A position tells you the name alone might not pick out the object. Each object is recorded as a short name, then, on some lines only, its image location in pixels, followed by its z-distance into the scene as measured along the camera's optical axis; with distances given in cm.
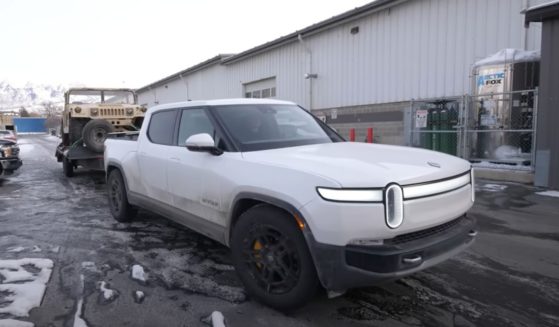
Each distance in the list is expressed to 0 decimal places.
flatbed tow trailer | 1060
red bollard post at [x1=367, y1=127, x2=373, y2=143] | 1361
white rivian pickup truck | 278
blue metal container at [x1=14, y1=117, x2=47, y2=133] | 6956
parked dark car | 1017
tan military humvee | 1052
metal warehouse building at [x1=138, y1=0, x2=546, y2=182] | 1043
